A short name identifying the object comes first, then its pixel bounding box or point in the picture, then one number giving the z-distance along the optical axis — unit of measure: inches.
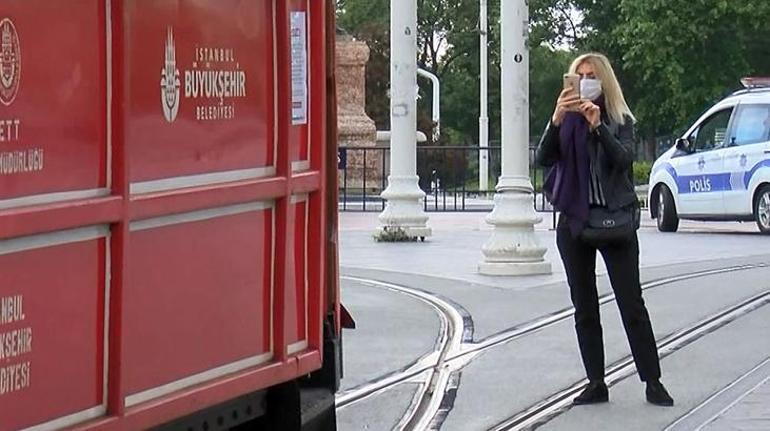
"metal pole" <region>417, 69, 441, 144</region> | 1964.6
